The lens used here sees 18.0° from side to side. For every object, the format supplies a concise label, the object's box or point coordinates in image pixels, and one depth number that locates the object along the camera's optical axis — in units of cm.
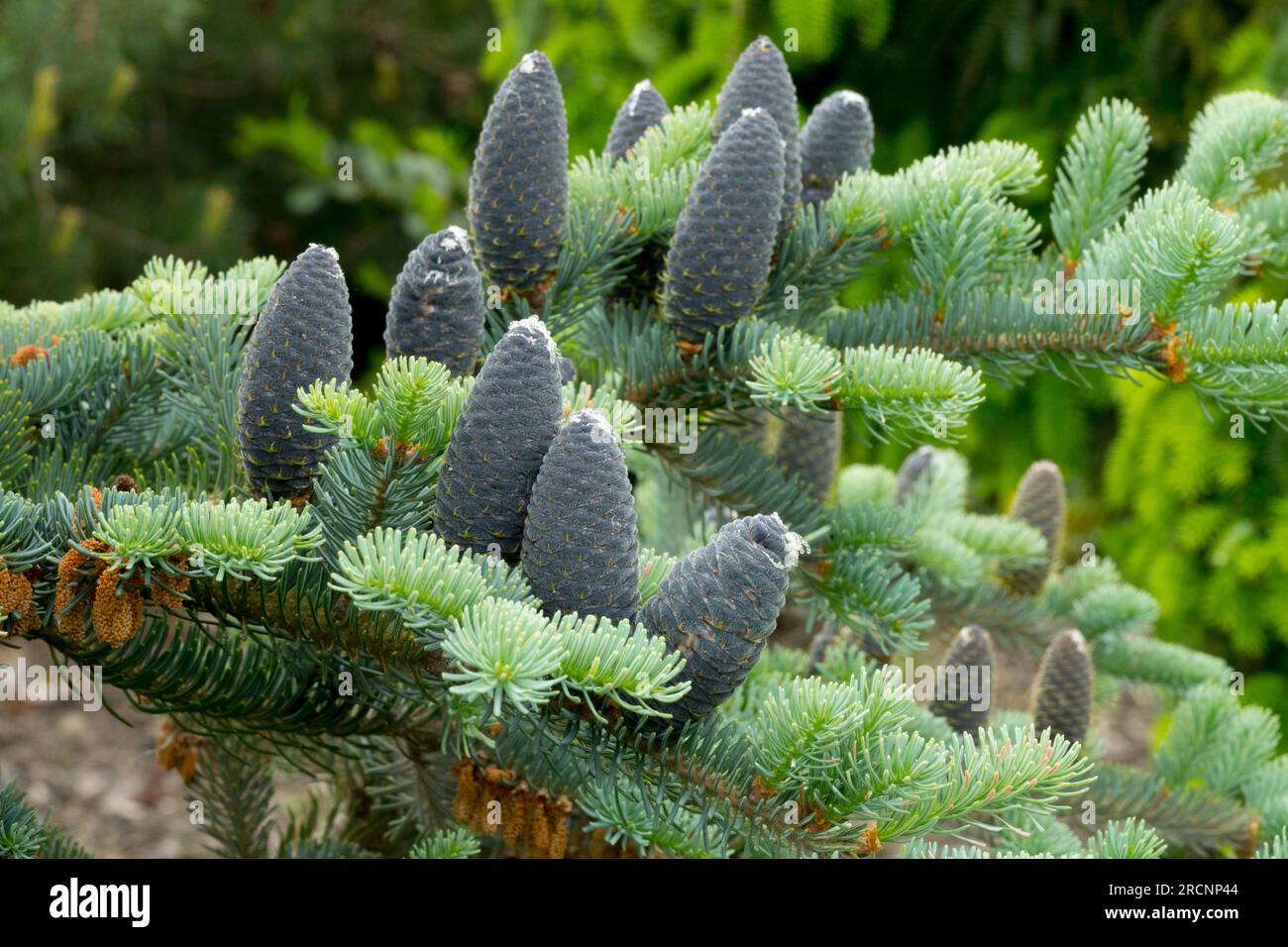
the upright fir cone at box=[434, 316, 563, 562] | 113
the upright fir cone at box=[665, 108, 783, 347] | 122
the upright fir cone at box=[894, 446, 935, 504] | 147
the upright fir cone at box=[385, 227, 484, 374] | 119
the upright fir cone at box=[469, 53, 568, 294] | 124
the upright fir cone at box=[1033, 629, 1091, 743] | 133
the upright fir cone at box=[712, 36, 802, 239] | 127
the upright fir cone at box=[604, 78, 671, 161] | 133
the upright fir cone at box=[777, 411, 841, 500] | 136
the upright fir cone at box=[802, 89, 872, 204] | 131
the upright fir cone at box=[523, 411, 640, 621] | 112
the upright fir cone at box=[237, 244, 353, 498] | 116
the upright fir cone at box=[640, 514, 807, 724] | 112
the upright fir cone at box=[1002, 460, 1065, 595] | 146
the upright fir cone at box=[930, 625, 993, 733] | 132
